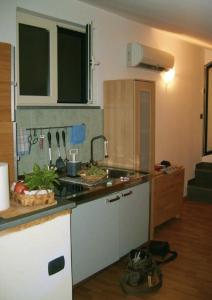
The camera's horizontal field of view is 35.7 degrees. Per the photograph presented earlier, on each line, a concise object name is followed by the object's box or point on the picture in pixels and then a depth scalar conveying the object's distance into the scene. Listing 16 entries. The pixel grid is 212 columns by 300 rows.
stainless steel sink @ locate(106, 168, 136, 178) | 3.20
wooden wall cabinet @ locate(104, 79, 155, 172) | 3.35
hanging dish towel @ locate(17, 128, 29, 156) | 2.68
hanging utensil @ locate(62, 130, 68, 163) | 3.13
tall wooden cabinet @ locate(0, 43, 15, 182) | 2.15
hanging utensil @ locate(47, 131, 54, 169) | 2.98
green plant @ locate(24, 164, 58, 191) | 1.95
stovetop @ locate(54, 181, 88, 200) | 2.43
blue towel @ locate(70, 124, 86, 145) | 3.22
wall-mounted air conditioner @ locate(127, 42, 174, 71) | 3.82
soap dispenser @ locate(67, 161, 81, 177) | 2.96
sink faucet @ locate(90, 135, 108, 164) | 3.47
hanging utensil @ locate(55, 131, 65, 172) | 3.05
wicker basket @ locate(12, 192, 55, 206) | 1.87
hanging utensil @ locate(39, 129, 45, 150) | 2.92
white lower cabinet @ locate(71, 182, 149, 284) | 2.48
